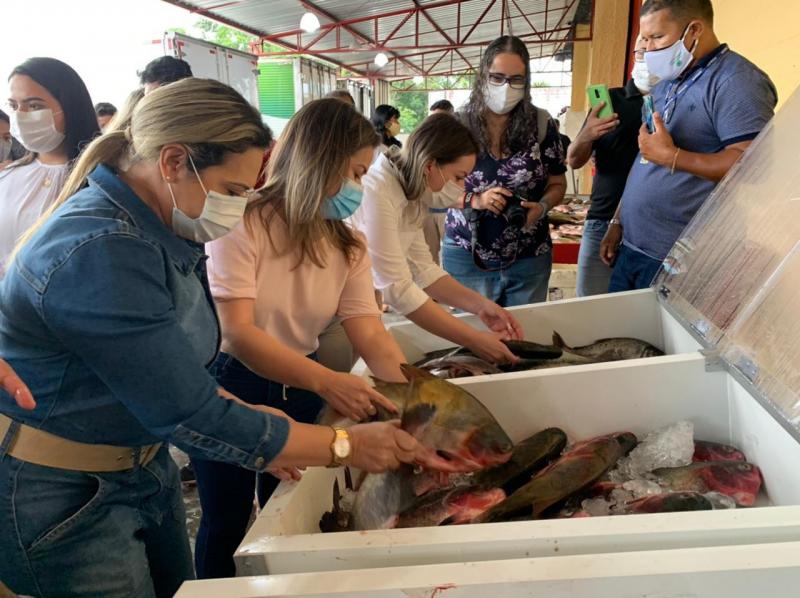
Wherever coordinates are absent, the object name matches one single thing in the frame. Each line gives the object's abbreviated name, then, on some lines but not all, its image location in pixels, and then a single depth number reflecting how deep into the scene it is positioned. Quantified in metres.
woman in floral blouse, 2.67
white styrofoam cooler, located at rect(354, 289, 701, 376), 2.24
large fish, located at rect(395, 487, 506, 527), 1.20
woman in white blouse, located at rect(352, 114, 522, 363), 2.04
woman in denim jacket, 0.89
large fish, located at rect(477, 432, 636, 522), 1.18
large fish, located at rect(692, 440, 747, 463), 1.40
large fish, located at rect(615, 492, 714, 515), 1.11
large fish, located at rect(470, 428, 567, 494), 1.32
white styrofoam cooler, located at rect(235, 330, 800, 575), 0.92
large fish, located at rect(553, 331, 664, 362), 2.00
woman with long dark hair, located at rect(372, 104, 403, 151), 5.93
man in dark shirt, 2.87
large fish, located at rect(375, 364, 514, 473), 1.34
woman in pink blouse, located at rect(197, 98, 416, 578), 1.52
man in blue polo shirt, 2.03
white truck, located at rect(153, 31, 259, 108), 6.35
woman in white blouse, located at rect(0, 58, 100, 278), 2.08
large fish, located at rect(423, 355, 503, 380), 1.89
